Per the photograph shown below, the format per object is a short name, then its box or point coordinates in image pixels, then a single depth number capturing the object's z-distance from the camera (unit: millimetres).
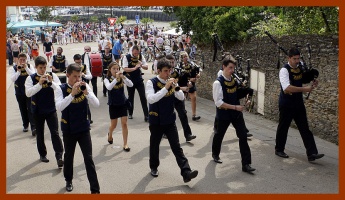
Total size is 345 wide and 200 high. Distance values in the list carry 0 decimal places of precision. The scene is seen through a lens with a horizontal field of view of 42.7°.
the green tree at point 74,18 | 58122
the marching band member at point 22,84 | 8936
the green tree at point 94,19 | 55344
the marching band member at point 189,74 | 9570
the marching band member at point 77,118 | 5926
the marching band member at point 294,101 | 7168
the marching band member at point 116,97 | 8102
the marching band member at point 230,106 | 6730
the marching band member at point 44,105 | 7227
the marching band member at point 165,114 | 6340
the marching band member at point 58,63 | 11547
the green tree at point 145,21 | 42719
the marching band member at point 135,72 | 10289
